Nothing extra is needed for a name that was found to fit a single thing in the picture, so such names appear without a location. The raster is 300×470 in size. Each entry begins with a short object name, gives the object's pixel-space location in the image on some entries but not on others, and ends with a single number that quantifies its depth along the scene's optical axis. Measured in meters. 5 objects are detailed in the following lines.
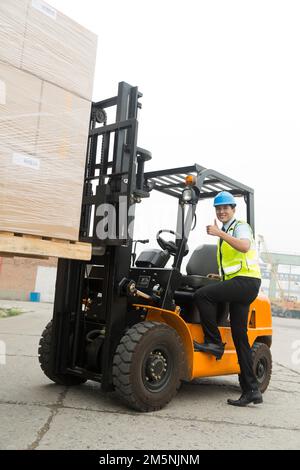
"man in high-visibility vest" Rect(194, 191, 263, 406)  4.46
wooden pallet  2.99
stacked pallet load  2.99
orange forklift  3.99
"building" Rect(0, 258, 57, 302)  29.41
